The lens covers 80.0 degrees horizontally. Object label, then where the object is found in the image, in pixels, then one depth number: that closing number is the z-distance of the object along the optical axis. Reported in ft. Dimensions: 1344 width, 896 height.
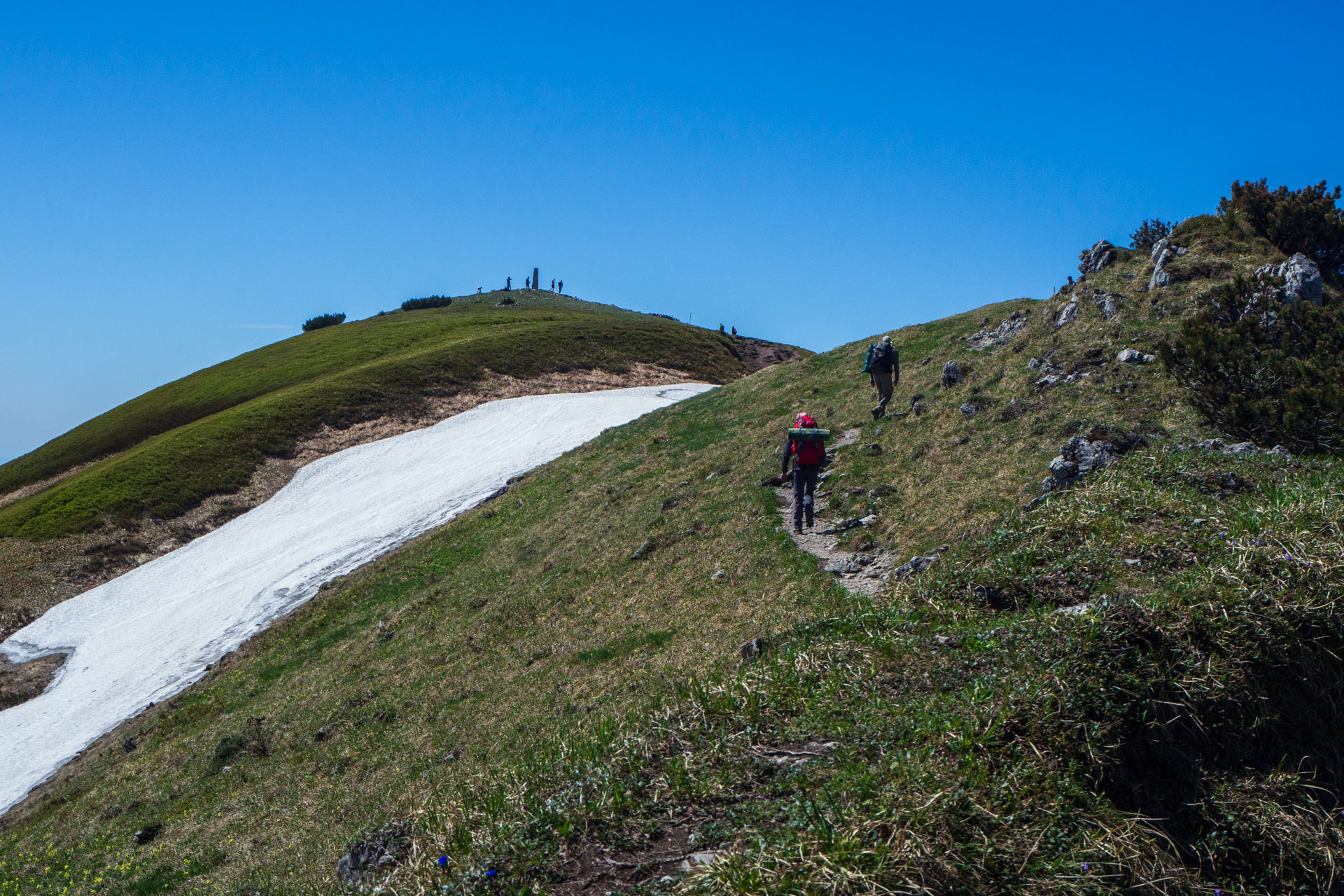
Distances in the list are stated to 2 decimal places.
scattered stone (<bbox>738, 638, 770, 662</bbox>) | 36.52
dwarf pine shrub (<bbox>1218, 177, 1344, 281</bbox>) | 85.35
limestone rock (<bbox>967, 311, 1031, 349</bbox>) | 100.27
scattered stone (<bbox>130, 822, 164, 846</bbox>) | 50.26
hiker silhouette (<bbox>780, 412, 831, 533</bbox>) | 62.08
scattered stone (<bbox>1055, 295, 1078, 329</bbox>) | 86.38
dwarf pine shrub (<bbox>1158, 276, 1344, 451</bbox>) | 47.50
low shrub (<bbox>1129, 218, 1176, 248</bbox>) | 112.88
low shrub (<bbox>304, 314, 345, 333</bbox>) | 362.94
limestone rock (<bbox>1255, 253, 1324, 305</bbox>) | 70.85
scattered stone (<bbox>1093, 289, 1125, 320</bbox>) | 81.56
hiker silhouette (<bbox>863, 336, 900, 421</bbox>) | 87.45
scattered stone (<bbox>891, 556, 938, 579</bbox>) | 45.93
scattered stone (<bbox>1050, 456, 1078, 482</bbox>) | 50.34
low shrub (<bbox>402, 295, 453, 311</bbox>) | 386.11
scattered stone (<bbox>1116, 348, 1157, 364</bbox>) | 68.13
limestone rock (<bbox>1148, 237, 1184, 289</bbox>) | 83.82
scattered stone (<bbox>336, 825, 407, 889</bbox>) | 25.27
